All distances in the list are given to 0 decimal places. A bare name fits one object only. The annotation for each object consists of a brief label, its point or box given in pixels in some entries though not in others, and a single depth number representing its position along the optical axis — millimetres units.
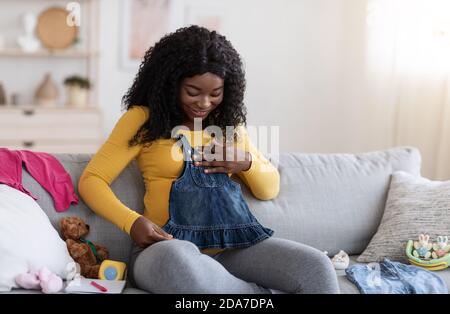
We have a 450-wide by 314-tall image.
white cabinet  4301
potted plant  4504
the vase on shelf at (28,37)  4496
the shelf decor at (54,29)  4531
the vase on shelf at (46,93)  4508
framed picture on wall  4660
